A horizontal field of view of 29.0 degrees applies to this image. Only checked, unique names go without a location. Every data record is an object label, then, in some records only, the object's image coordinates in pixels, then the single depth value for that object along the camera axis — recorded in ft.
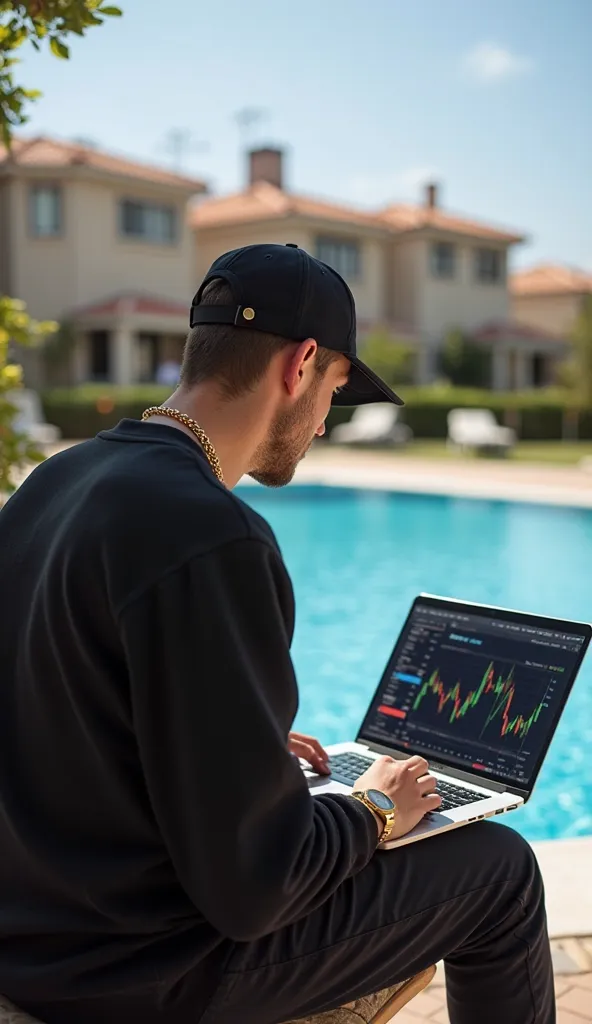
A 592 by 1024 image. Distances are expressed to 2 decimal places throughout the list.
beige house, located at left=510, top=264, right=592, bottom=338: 171.53
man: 5.33
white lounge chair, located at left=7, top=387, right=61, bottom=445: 71.20
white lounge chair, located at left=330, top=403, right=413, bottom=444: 92.02
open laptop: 7.81
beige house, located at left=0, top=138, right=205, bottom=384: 108.27
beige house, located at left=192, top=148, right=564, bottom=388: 127.34
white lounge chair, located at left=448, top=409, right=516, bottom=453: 86.99
